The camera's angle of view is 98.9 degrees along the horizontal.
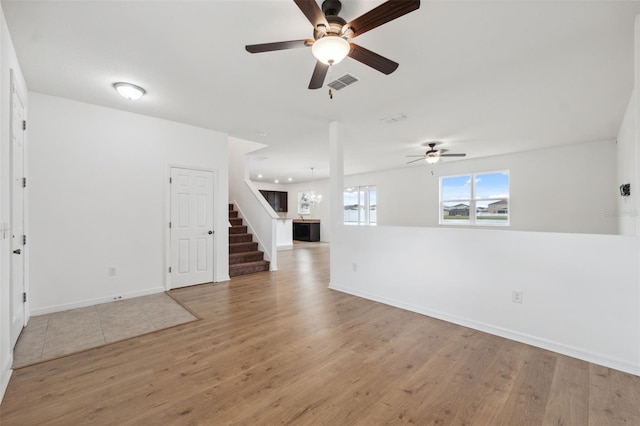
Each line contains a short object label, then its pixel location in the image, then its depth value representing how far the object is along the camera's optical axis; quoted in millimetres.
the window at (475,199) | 7151
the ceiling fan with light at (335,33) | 1727
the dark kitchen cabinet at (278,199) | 12750
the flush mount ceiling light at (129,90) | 3182
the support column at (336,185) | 4543
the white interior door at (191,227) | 4598
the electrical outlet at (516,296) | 2805
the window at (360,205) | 10320
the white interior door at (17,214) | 2529
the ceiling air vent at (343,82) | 3074
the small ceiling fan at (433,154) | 6138
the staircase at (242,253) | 5668
